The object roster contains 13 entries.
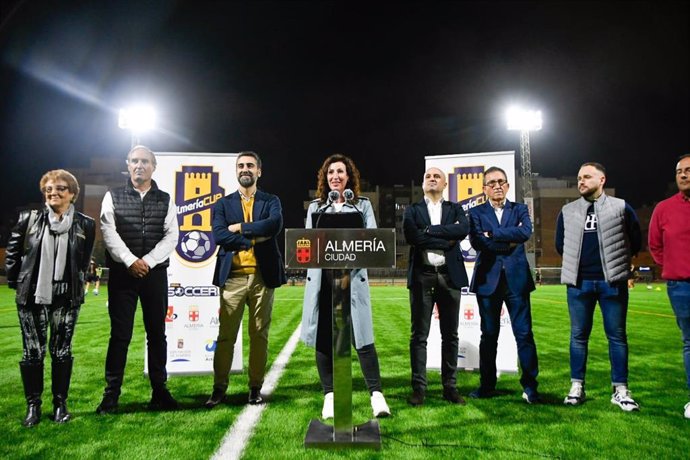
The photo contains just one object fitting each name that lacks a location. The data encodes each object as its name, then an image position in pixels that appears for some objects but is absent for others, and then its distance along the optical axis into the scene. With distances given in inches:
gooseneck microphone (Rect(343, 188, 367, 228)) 141.6
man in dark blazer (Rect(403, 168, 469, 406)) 173.8
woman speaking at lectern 153.5
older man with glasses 178.7
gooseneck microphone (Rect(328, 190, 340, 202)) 131.3
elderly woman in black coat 151.4
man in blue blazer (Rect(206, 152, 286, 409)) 172.1
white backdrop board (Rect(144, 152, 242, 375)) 231.3
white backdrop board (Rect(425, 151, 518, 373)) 234.8
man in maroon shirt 159.2
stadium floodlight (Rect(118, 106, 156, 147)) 562.9
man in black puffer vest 164.4
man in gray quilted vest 170.9
